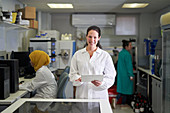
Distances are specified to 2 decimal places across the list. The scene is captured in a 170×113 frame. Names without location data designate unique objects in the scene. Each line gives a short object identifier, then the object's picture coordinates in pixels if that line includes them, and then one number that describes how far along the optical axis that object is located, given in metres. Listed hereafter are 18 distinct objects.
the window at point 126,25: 6.01
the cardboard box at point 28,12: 3.80
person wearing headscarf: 2.65
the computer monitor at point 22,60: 3.88
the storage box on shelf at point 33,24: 4.16
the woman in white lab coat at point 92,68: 2.21
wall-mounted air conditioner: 5.82
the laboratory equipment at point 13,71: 2.46
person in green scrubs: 4.67
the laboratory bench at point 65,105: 1.40
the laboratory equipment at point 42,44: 4.66
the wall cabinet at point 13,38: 3.59
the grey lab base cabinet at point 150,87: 3.64
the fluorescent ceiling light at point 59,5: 4.69
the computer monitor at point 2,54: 3.55
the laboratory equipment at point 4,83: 2.20
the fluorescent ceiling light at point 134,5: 4.66
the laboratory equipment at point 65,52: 5.32
